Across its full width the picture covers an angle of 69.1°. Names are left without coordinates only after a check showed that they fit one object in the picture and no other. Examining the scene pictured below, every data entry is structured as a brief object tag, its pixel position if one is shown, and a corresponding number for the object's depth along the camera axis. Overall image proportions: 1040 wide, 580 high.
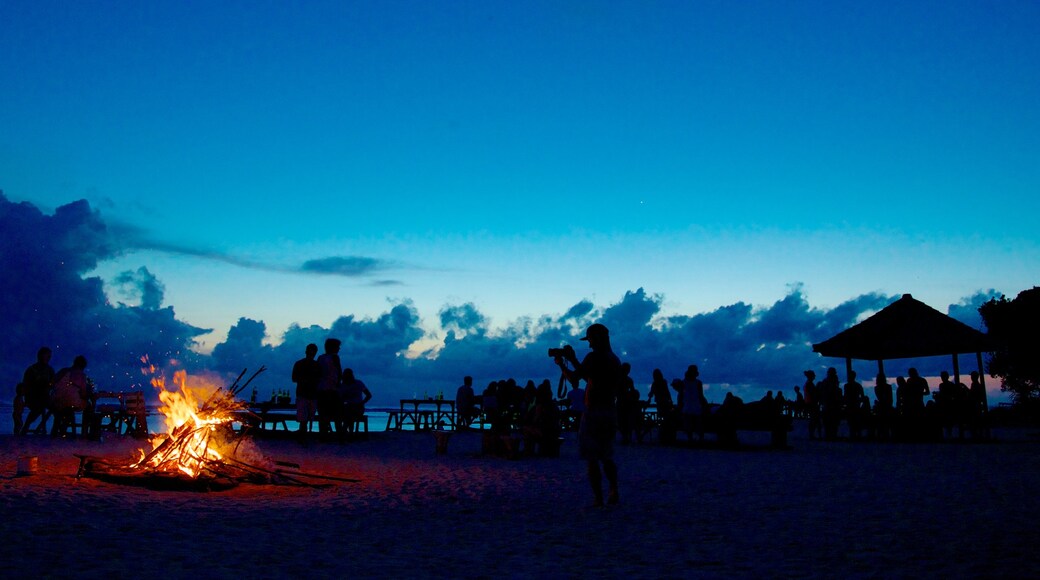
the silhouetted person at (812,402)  20.25
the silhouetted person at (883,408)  18.81
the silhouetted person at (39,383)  15.35
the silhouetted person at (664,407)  18.06
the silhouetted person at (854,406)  19.25
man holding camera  7.51
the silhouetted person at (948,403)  18.70
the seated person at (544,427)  15.11
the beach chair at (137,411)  17.22
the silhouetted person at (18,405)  16.16
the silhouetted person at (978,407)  18.95
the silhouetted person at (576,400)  16.95
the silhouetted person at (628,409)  18.30
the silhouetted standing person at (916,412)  18.31
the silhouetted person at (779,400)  17.59
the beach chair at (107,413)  16.47
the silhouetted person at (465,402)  23.50
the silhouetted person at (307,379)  15.06
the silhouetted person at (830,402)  19.39
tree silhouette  34.22
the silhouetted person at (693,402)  16.30
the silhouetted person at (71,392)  15.48
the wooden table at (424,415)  25.16
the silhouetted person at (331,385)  15.65
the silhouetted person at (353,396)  18.45
